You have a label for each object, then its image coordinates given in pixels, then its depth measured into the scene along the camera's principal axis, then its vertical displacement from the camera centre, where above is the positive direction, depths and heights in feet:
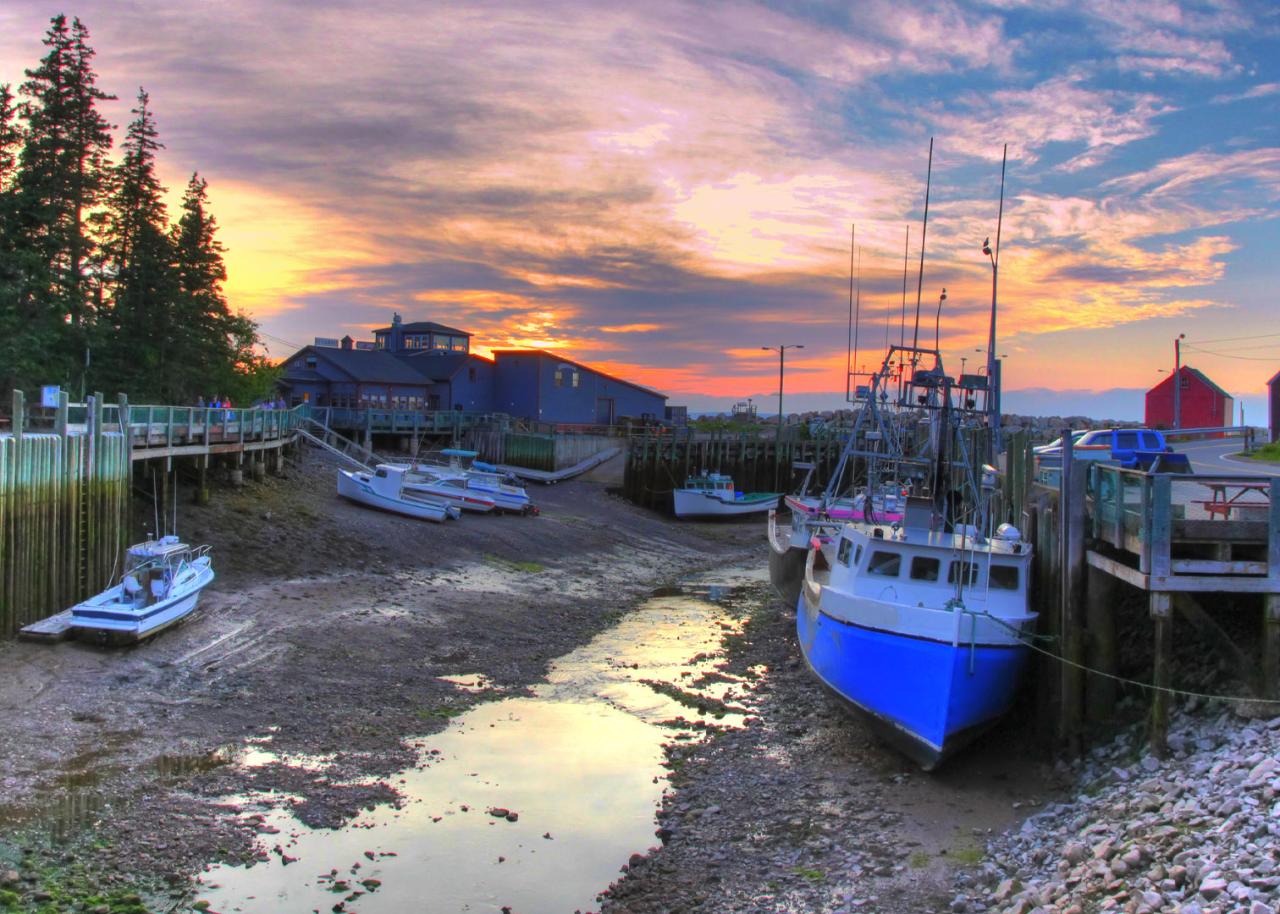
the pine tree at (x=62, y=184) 117.08 +28.46
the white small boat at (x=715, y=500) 173.27 -12.86
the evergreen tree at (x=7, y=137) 119.75 +33.87
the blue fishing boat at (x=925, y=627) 46.37 -9.75
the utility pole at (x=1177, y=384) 188.34 +11.93
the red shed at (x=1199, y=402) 228.22 +10.69
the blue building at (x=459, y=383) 218.38 +9.28
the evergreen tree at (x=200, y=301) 145.48 +17.65
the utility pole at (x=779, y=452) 213.46 -4.46
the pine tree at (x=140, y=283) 133.80 +18.51
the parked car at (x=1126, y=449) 66.74 -0.51
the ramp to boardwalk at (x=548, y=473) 176.86 -9.16
